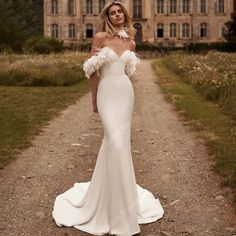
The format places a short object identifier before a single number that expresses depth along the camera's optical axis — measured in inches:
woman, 188.1
